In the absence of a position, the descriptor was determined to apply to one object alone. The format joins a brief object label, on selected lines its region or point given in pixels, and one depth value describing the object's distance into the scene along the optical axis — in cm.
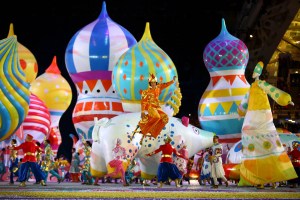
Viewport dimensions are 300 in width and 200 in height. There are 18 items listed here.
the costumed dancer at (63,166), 1741
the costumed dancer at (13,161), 1285
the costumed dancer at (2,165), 1484
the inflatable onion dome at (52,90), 1845
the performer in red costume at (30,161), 1097
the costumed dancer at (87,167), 1297
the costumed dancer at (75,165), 1553
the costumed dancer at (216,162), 1095
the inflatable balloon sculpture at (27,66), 1644
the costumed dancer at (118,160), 1082
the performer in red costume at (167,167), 1013
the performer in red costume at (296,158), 1135
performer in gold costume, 1024
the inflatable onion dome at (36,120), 1652
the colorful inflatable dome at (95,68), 1457
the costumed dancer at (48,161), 1430
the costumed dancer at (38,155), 1288
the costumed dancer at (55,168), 1459
